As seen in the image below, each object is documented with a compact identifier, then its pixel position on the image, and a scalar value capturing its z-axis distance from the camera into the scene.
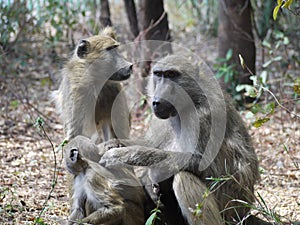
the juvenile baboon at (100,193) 7.97
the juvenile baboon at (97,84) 10.83
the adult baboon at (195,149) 8.27
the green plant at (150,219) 7.10
